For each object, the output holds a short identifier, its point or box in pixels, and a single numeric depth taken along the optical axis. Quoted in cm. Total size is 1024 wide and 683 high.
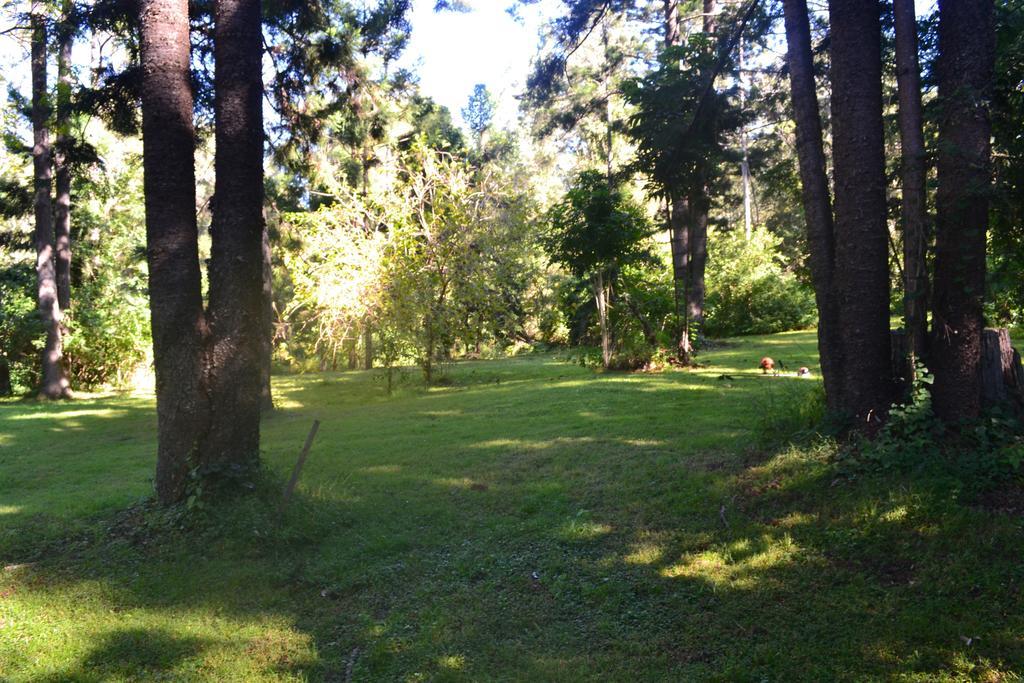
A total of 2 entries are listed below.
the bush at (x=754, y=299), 2619
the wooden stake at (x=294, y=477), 588
